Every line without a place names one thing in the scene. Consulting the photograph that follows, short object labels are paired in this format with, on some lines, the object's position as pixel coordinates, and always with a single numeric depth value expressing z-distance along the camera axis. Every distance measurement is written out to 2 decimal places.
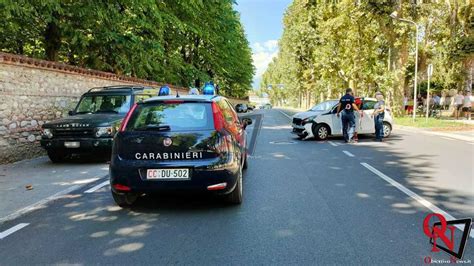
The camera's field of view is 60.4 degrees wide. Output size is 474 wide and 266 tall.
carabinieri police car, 5.46
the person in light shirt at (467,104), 28.03
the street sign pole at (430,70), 21.39
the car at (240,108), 56.63
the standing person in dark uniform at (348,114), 14.32
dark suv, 9.83
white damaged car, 15.59
